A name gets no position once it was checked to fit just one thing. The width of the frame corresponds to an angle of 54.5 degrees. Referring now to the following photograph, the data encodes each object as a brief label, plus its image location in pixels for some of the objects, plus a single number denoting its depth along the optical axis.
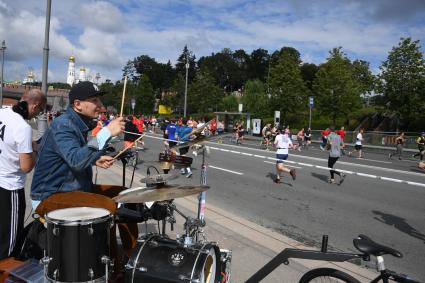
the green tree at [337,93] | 42.34
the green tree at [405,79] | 34.81
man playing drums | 2.99
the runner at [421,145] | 22.98
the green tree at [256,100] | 56.37
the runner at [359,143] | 25.12
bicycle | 2.73
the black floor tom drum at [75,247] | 2.74
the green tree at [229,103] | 68.88
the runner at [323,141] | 30.41
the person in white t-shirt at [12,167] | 3.65
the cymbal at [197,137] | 3.48
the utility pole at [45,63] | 11.34
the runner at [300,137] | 31.12
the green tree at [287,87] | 49.97
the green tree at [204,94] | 72.50
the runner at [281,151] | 12.86
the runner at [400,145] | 25.25
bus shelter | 40.93
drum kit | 2.74
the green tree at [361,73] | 51.53
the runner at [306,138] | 32.05
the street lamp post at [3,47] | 37.19
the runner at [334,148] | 13.98
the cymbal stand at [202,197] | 3.91
